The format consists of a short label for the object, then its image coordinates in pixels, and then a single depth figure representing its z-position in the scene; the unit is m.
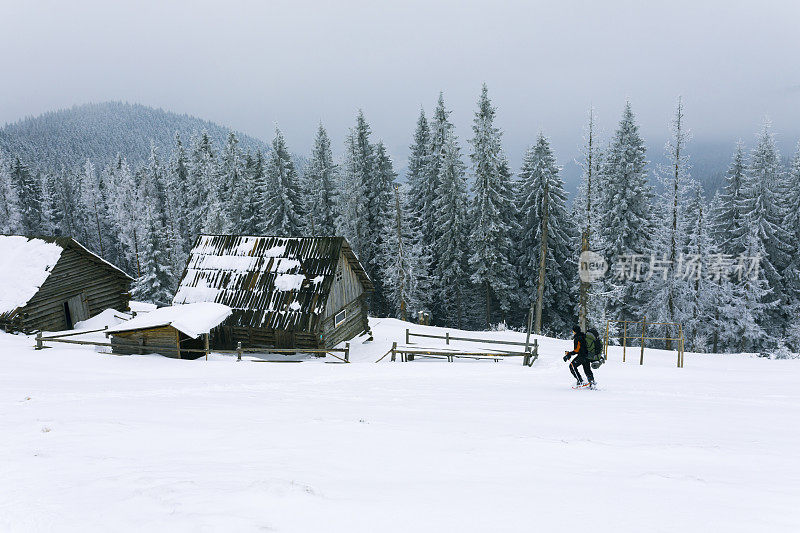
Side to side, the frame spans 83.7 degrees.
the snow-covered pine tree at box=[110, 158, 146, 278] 63.81
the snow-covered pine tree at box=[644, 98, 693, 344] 33.22
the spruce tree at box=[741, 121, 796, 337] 39.88
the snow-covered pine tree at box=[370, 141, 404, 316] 46.00
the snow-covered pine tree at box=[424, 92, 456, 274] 46.12
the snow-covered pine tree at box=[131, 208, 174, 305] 46.49
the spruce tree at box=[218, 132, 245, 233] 51.19
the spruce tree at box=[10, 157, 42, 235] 64.78
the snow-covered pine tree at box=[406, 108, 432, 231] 48.09
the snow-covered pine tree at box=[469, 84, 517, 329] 40.78
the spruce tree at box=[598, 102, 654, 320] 38.94
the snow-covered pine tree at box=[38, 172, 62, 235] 68.02
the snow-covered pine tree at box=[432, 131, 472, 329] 42.78
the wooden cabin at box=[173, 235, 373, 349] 24.64
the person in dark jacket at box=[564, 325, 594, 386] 13.09
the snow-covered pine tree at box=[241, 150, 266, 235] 50.61
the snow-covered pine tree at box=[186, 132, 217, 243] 57.59
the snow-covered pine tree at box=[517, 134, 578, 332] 42.12
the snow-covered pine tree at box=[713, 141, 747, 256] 41.28
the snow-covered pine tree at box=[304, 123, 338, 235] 48.34
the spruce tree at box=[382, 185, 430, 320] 41.12
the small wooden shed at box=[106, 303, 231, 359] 20.83
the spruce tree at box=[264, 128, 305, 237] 47.44
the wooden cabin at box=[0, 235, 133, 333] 25.91
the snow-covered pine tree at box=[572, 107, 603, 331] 34.94
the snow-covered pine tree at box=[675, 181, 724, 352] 37.44
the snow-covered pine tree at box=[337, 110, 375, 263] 45.41
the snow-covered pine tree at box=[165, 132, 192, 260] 65.56
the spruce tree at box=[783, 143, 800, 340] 40.09
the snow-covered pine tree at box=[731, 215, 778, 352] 37.34
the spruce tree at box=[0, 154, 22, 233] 60.94
